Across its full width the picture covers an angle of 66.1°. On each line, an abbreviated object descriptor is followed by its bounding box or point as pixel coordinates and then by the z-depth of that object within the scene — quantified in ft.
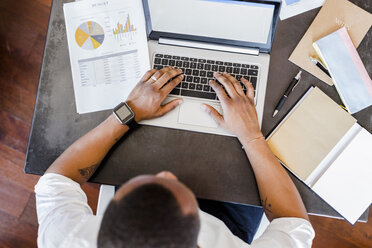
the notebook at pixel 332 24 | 3.07
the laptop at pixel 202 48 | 2.85
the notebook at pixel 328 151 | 2.78
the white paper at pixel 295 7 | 3.14
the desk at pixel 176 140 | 2.87
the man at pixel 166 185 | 1.89
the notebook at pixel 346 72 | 2.95
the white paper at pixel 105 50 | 3.03
